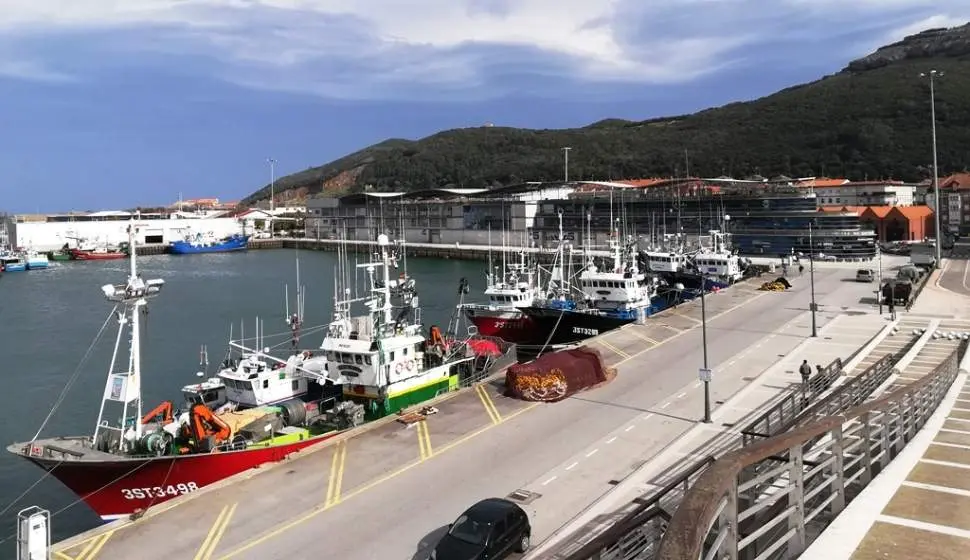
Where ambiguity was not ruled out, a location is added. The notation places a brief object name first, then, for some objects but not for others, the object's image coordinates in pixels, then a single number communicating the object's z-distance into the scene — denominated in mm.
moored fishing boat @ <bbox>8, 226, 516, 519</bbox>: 19234
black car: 12367
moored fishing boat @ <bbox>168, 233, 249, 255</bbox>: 150000
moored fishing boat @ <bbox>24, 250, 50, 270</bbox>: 118250
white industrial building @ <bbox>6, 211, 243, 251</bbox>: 145750
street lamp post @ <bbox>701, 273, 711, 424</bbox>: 21109
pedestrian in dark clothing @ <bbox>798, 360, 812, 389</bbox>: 22828
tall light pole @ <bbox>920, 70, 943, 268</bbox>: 61681
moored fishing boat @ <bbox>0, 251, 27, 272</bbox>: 115312
